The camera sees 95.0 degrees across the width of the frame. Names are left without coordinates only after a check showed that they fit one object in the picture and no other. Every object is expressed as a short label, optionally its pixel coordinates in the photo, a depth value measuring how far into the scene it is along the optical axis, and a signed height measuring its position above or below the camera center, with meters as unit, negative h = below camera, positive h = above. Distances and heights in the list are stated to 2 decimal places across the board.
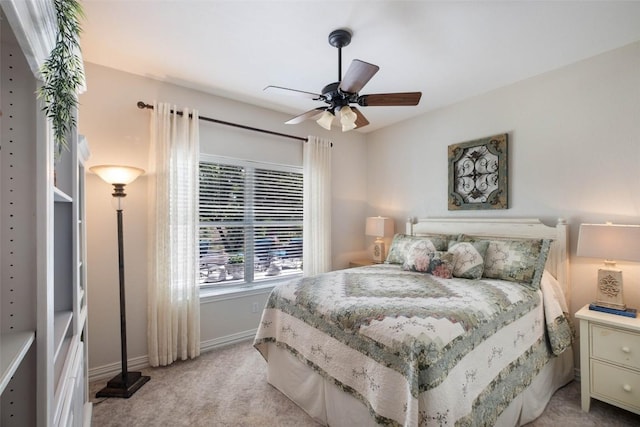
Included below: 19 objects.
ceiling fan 2.06 +0.84
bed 1.43 -0.74
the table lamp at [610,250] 2.05 -0.29
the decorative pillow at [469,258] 2.59 -0.43
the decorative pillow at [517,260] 2.40 -0.42
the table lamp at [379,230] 3.98 -0.25
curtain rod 2.75 +0.99
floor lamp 2.29 -0.72
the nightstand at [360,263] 4.07 -0.71
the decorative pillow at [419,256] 2.81 -0.44
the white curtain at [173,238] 2.76 -0.23
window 3.25 -0.10
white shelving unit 0.77 -0.02
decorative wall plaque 3.08 +0.42
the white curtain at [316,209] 3.86 +0.05
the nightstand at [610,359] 1.96 -1.04
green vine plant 0.85 +0.43
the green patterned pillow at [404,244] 3.12 -0.36
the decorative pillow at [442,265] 2.62 -0.48
